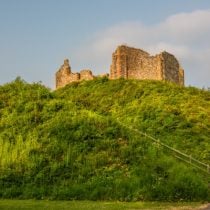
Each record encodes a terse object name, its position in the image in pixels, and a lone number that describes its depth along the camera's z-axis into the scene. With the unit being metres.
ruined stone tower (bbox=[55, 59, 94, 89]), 46.66
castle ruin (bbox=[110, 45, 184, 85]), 43.88
